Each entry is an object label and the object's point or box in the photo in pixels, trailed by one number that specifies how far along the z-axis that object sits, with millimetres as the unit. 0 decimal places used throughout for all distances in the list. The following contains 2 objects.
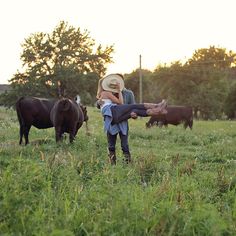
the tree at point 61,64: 45406
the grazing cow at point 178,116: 28469
